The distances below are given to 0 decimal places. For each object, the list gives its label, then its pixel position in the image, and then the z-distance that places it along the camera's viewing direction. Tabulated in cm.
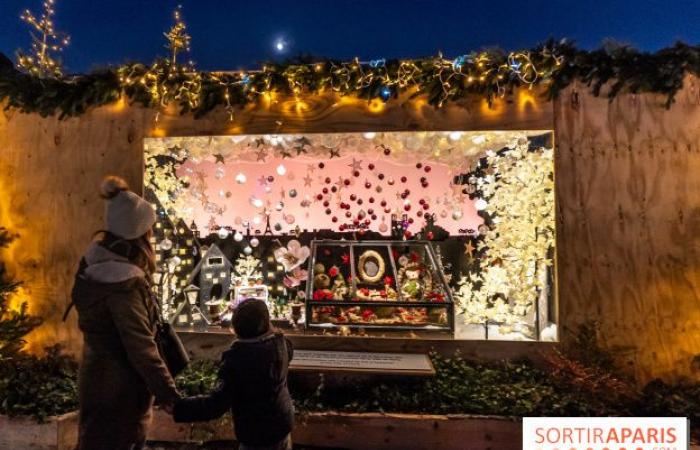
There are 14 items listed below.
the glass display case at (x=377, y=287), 495
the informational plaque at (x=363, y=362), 416
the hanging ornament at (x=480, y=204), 575
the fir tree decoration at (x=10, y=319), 465
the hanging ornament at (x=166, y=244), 581
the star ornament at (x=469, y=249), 573
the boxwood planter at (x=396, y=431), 381
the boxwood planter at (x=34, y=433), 388
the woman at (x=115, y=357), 228
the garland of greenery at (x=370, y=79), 442
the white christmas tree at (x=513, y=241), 519
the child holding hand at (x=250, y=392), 240
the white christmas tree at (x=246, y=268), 597
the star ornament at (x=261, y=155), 584
